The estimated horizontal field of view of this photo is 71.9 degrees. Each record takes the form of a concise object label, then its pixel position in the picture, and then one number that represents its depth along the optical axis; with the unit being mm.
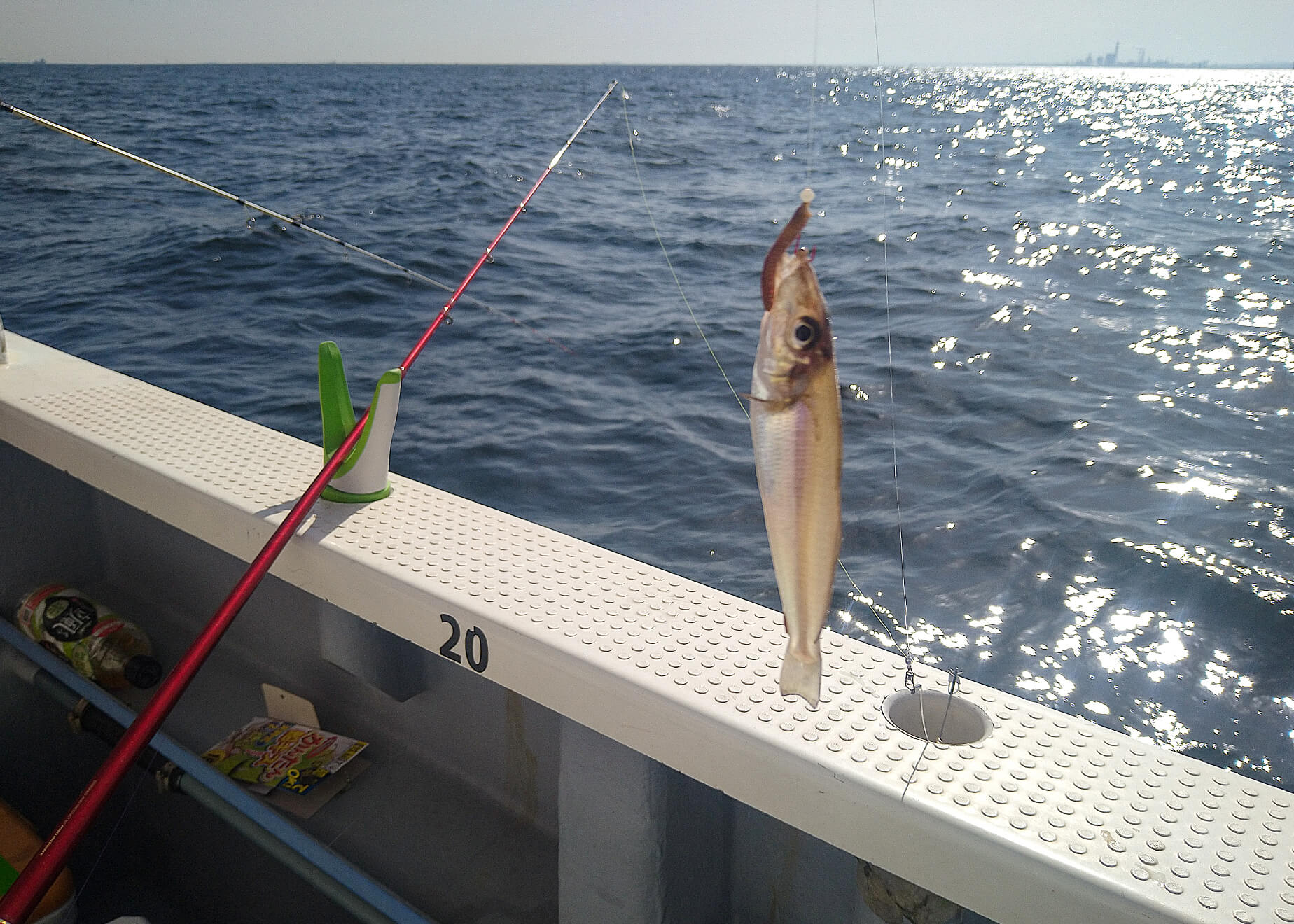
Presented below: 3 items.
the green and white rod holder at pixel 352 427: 703
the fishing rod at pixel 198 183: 1074
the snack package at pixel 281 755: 822
